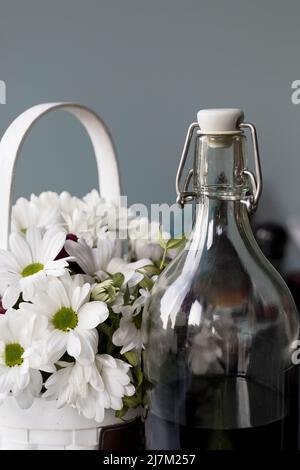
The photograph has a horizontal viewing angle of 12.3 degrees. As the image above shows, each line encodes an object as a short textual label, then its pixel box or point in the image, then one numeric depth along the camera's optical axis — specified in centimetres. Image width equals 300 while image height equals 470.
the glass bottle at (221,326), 85
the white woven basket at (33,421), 87
